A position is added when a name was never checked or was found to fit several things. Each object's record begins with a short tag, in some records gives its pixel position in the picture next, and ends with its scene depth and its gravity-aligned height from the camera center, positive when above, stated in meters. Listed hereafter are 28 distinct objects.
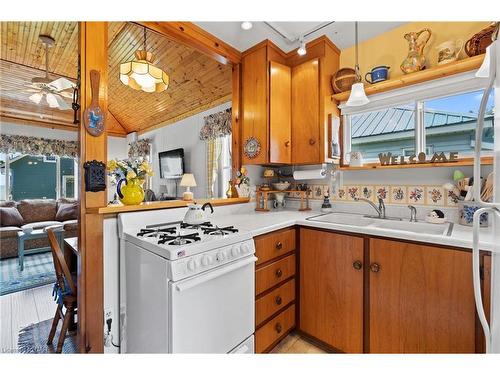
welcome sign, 1.58 +0.20
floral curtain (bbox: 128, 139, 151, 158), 5.33 +0.94
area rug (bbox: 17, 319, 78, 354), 1.61 -1.17
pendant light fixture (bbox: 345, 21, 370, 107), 1.72 +0.69
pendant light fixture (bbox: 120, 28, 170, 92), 2.06 +1.09
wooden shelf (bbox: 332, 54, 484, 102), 1.46 +0.80
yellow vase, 1.46 -0.03
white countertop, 1.15 -0.28
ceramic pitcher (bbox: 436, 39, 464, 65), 1.58 +0.95
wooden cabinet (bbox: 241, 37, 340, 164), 2.07 +0.80
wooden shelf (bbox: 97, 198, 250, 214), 1.32 -0.13
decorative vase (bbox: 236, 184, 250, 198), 2.24 -0.04
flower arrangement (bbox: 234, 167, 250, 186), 2.24 +0.08
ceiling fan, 2.46 +1.13
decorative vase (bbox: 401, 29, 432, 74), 1.72 +1.02
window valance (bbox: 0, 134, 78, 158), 3.89 +0.76
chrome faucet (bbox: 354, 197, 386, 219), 1.88 -0.19
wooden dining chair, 1.47 -0.75
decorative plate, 2.15 +0.37
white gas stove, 1.02 -0.51
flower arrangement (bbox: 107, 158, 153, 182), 1.43 +0.11
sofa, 3.52 -0.55
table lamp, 3.67 +0.08
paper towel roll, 2.17 +0.11
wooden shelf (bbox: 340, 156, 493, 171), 1.43 +0.15
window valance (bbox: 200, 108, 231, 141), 3.45 +0.97
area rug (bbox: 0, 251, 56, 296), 2.61 -1.14
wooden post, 1.26 -0.24
